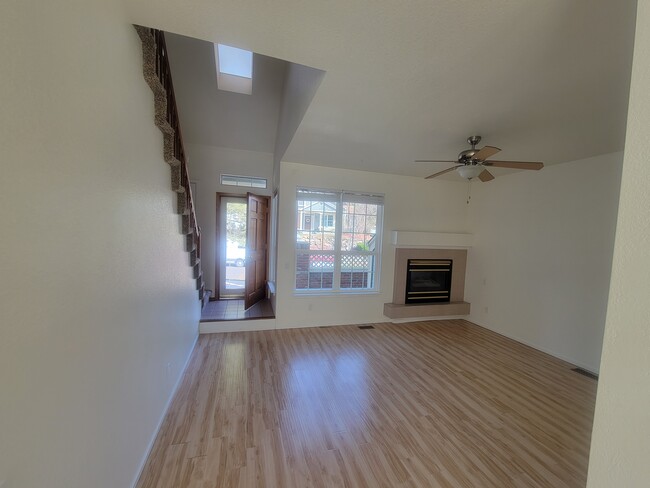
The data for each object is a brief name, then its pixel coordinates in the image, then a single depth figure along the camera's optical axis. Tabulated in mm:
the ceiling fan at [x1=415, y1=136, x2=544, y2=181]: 2344
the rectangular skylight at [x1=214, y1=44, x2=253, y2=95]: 3564
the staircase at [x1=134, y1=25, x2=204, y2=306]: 1608
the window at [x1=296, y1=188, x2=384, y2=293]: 4109
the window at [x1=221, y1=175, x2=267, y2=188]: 4783
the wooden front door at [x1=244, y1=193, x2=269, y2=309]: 4266
